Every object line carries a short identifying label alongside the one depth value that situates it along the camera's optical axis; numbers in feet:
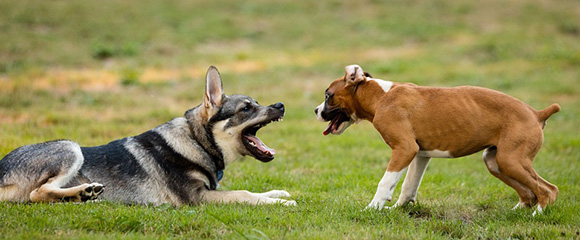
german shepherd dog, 43.34
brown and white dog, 42.06
